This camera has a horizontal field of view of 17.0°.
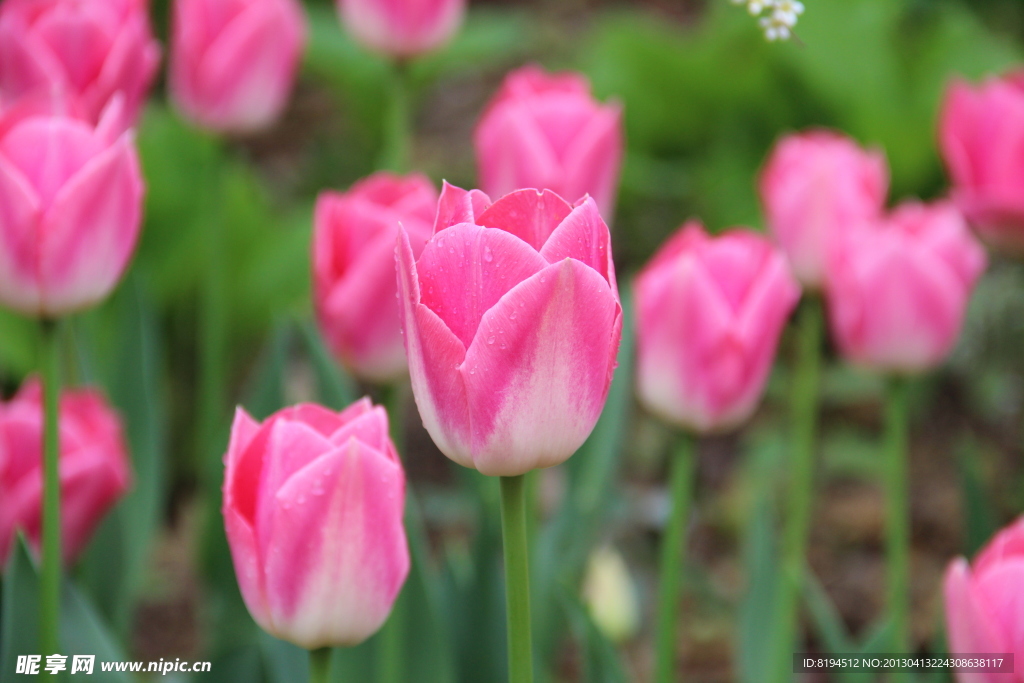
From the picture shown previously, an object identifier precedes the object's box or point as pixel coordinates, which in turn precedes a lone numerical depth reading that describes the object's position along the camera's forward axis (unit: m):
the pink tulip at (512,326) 0.88
